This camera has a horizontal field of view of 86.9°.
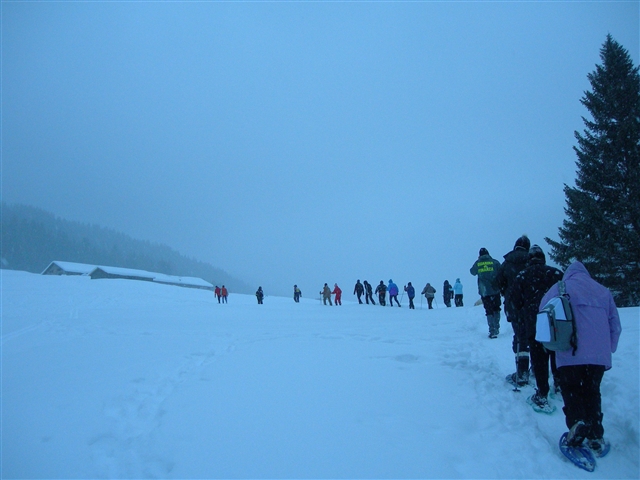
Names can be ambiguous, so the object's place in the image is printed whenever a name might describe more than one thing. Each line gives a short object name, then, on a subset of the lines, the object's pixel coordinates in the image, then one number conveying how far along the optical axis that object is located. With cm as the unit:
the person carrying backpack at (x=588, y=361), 336
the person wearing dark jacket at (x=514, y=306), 494
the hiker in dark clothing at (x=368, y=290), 2499
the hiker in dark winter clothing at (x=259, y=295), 2723
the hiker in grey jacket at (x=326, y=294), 2458
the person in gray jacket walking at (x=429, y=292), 2126
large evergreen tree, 1466
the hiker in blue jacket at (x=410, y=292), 2148
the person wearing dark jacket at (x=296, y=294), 2809
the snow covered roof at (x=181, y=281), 7765
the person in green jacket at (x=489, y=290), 805
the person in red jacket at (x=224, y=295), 2962
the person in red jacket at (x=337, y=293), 2520
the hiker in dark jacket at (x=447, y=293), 2328
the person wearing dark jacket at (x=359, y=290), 2461
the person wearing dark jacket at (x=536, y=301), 430
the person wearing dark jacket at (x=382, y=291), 2336
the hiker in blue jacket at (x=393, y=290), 2280
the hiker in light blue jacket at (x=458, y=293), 2183
